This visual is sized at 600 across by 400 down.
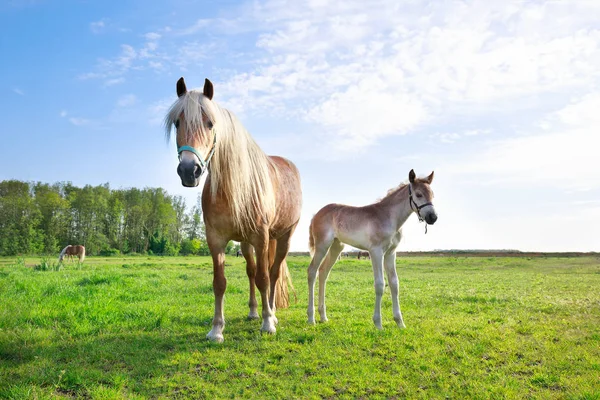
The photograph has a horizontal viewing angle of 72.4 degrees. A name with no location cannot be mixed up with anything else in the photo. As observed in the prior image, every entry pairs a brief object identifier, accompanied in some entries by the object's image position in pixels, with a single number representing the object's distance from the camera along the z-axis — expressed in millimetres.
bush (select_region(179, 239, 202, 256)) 70312
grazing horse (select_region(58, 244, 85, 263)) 36253
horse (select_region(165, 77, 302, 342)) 5559
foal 7445
